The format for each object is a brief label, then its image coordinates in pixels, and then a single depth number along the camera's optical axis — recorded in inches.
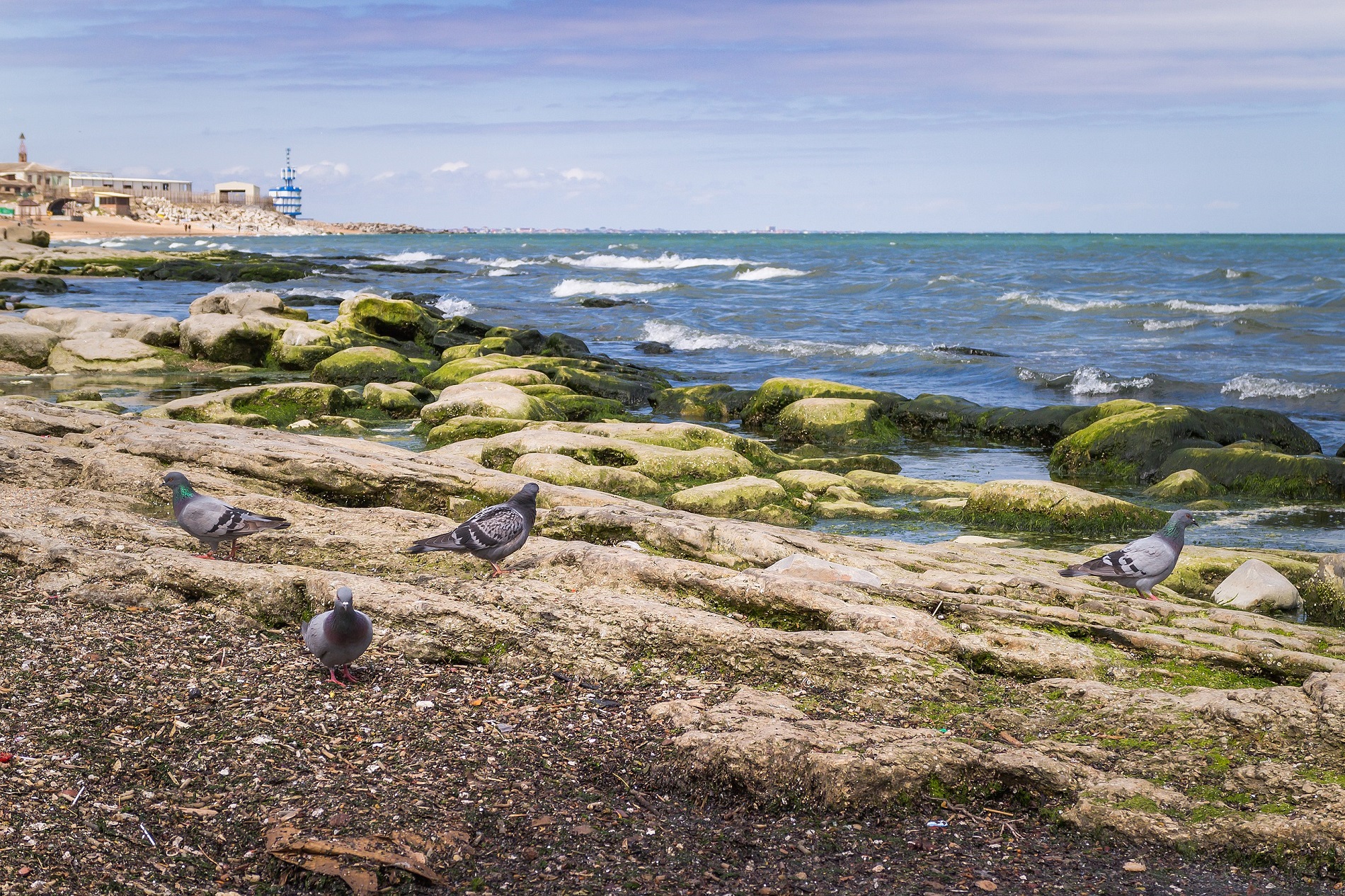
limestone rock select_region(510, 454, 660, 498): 492.7
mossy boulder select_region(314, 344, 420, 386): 932.6
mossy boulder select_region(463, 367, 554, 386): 822.5
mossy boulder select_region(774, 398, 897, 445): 743.7
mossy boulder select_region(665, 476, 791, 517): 486.6
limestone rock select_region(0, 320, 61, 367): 923.4
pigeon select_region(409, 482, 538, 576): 289.9
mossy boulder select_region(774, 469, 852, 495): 554.9
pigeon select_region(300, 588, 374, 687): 226.2
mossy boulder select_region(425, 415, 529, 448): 651.5
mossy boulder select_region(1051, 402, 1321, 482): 649.0
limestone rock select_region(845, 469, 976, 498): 558.6
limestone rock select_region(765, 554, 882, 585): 305.1
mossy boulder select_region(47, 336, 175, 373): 940.0
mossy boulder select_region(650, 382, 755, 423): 853.8
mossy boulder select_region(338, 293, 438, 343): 1159.6
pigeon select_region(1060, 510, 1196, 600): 323.0
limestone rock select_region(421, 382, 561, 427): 697.0
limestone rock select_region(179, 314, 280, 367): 999.0
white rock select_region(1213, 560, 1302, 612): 372.2
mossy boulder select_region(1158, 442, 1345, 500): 581.9
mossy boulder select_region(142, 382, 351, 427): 696.4
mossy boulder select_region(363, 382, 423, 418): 786.2
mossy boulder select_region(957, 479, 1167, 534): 509.0
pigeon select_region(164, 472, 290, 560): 293.6
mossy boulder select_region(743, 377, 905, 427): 814.5
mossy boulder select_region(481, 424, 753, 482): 547.5
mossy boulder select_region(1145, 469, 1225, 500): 580.7
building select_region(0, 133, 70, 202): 4719.5
